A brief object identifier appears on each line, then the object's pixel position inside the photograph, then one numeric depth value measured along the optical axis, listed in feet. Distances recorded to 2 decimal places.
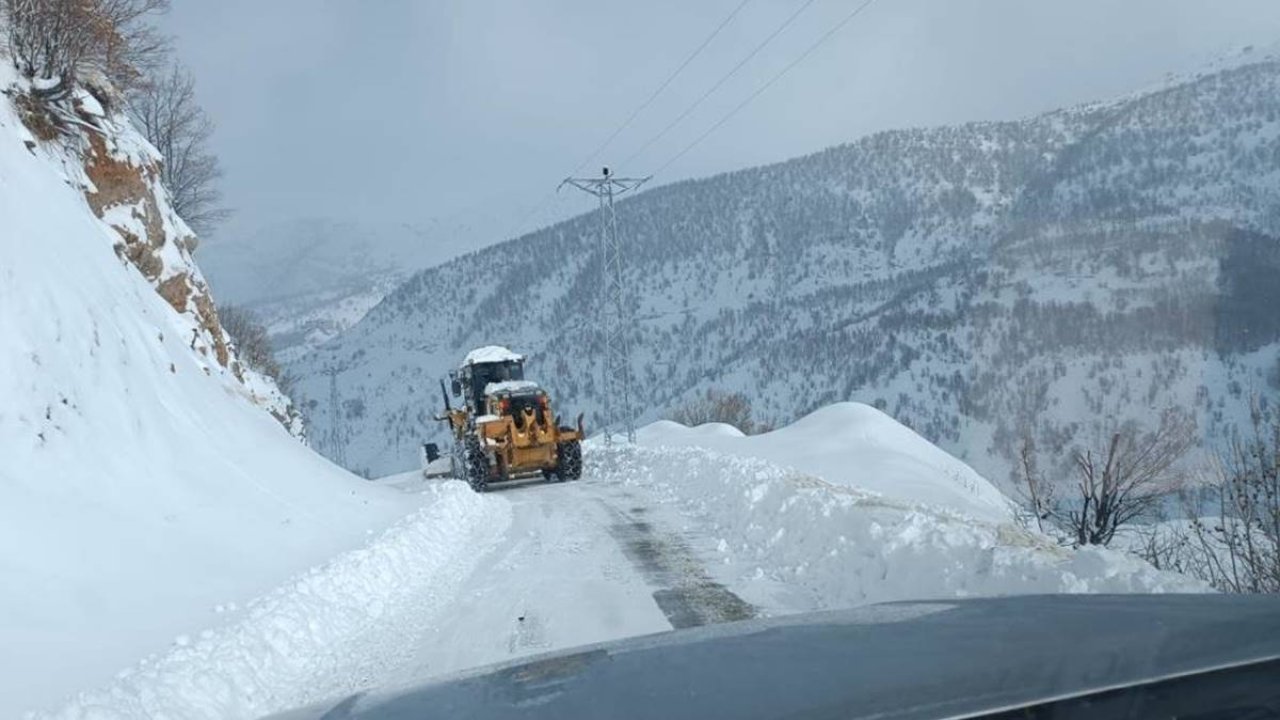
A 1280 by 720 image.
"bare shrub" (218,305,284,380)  186.39
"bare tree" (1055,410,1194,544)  49.98
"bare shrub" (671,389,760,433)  233.14
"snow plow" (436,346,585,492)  89.15
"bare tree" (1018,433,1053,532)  49.88
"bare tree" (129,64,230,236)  145.73
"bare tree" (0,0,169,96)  60.75
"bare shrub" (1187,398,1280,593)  23.59
